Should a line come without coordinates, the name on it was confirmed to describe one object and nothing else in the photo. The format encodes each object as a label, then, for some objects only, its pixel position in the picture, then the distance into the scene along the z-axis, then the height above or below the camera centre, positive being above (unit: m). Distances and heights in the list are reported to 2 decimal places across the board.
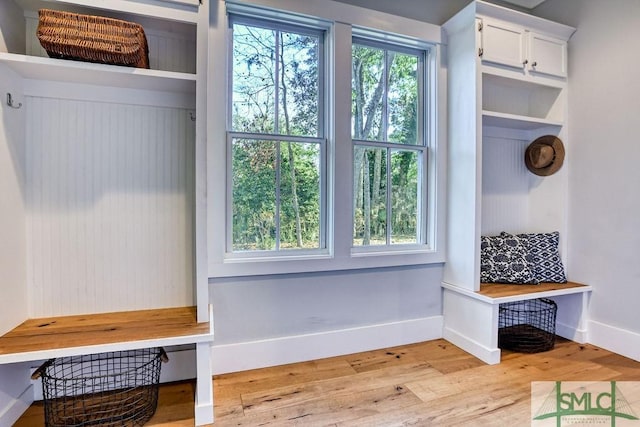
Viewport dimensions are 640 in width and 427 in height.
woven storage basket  1.52 +0.80
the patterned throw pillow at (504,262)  2.60 -0.39
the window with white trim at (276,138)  2.22 +0.49
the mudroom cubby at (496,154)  2.37 +0.46
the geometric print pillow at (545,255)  2.67 -0.35
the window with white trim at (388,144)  2.52 +0.51
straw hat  2.75 +0.47
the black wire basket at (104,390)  1.67 -0.98
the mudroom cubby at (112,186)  1.65 +0.15
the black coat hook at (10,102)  1.63 +0.53
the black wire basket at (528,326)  2.52 -0.96
